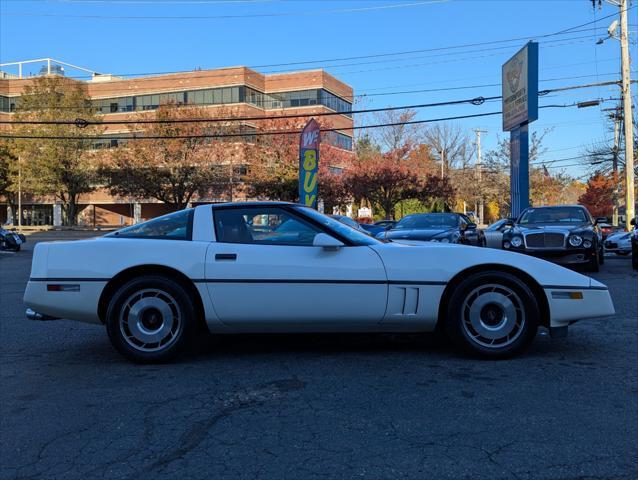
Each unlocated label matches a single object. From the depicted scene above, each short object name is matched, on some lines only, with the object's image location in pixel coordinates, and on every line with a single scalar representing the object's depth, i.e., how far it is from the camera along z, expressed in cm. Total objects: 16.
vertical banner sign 1866
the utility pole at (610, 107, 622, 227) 4061
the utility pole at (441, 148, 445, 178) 5375
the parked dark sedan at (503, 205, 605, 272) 1125
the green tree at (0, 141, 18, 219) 4984
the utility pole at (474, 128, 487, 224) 5408
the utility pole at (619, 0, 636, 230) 2455
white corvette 462
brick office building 5228
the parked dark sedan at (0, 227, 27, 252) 2248
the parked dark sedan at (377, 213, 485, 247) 1168
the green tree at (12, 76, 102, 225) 4597
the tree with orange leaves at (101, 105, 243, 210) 4025
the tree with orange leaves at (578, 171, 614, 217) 4338
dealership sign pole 1950
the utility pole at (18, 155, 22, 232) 4741
